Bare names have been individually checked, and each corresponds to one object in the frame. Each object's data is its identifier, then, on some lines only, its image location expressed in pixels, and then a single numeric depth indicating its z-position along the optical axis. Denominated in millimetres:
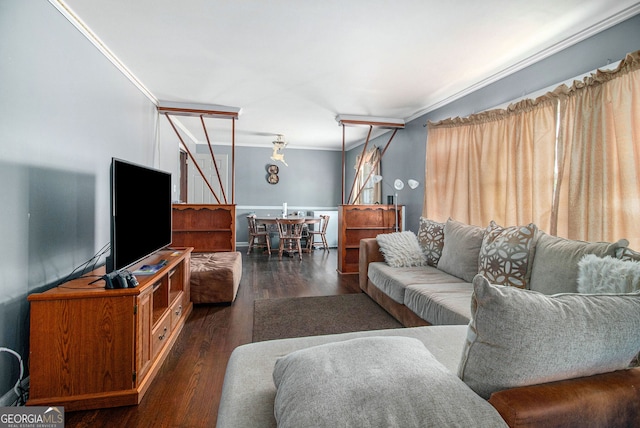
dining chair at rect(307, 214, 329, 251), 6366
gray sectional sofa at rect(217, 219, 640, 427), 636
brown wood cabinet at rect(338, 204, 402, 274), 4570
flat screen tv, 1770
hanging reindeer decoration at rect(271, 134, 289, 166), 5967
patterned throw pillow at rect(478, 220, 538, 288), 2131
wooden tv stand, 1538
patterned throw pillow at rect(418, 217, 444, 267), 3157
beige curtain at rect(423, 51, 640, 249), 1963
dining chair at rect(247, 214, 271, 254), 6039
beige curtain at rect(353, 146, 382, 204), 5785
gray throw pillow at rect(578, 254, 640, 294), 1345
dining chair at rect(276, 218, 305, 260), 5742
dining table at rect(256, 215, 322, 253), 5937
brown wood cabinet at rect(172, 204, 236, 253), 4133
